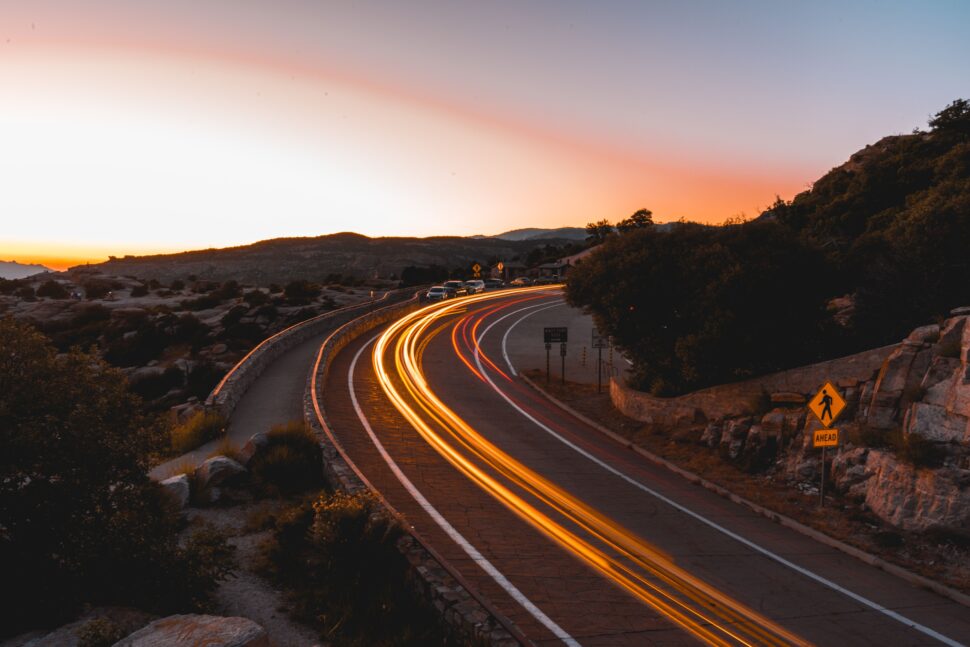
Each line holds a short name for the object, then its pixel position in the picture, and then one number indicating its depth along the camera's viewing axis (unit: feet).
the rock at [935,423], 42.25
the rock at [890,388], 48.14
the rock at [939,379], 44.75
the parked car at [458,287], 237.06
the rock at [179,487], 42.06
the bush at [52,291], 252.21
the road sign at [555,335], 103.30
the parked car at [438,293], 218.38
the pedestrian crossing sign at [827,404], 47.44
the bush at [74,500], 27.32
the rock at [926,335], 49.11
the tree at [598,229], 509.27
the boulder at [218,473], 46.34
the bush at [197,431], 64.28
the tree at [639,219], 493.36
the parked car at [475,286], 244.83
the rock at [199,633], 22.93
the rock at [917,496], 39.42
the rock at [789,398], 57.52
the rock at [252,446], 51.80
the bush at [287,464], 48.55
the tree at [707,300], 66.28
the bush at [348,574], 28.76
